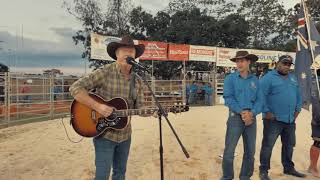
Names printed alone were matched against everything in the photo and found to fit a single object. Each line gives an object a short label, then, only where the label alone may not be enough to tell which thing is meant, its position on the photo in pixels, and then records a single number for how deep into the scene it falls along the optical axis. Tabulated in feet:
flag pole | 22.26
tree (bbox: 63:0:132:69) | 122.01
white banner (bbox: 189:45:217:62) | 75.20
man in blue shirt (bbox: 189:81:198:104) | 75.45
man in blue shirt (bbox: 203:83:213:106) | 76.79
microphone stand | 13.33
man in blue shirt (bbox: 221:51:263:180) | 18.33
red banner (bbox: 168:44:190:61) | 72.33
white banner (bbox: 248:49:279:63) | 83.97
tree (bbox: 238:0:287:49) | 156.46
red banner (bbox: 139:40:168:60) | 68.85
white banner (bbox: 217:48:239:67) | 78.18
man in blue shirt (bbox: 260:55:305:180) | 20.49
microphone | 13.26
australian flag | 22.08
